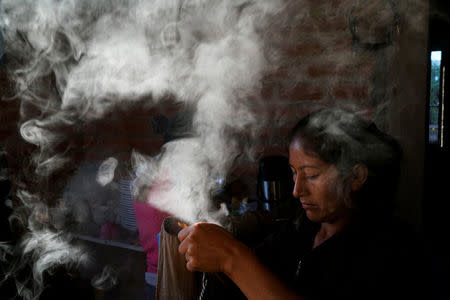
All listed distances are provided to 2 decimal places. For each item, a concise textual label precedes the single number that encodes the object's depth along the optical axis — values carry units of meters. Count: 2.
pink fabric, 2.43
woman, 1.17
